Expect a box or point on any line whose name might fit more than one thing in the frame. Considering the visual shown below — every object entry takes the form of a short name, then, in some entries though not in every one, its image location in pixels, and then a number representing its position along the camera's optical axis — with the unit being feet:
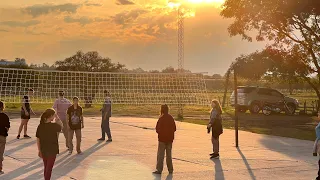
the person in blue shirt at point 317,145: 39.26
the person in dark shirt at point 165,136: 42.52
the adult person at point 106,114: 64.80
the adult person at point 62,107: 57.06
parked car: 141.69
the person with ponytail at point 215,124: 52.08
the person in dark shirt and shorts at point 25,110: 64.90
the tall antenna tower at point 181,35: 127.48
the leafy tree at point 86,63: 205.16
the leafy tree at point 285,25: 108.78
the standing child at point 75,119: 52.54
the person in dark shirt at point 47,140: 34.58
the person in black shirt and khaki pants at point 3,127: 41.16
